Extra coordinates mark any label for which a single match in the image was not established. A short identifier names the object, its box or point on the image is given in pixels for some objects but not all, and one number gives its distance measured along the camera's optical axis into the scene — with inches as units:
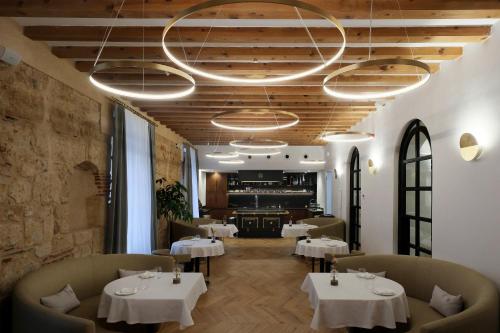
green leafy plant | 318.0
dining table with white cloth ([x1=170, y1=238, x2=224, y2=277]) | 251.3
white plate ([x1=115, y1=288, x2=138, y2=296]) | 138.3
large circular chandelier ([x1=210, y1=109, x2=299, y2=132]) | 204.5
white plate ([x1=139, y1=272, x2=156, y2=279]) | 161.6
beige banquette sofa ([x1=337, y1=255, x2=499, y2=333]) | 116.2
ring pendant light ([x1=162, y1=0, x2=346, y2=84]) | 84.3
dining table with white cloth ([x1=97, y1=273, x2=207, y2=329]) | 133.0
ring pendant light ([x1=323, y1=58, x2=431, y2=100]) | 117.6
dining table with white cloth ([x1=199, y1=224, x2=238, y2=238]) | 358.6
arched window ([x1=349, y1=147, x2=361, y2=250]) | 377.1
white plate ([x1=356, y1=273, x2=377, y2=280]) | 163.5
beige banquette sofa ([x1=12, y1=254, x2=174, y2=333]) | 113.2
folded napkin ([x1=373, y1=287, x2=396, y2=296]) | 140.2
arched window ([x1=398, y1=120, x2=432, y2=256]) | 217.8
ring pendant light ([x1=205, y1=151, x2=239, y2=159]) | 395.5
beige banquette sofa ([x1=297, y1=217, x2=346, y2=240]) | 324.8
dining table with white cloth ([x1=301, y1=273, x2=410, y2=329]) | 134.0
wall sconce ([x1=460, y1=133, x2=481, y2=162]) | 151.7
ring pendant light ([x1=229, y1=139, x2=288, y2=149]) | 309.6
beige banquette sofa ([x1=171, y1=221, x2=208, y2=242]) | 322.7
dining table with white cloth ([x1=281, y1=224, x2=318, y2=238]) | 347.3
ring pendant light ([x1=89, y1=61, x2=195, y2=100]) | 118.5
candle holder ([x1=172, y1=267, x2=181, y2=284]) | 153.3
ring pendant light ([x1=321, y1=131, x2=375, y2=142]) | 243.2
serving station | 572.4
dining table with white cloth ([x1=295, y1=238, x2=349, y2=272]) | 247.3
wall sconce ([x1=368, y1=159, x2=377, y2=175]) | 292.9
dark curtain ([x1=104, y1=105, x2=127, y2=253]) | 216.5
